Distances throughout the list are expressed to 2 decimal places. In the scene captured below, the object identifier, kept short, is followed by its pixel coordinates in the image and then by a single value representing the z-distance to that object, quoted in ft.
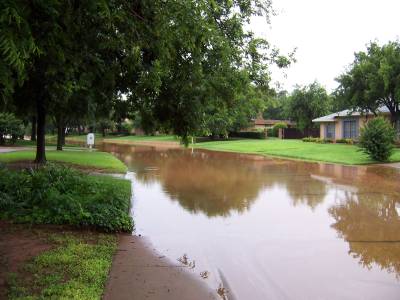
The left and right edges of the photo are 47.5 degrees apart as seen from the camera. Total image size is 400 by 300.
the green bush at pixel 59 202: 28.45
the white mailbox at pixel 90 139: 118.09
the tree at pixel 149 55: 14.38
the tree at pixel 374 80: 108.37
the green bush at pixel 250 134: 200.03
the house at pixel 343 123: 138.10
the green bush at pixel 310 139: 159.16
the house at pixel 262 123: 260.42
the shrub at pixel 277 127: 205.98
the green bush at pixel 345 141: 139.85
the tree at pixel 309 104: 196.44
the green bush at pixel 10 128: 124.98
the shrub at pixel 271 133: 209.65
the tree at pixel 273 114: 314.02
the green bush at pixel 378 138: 86.58
